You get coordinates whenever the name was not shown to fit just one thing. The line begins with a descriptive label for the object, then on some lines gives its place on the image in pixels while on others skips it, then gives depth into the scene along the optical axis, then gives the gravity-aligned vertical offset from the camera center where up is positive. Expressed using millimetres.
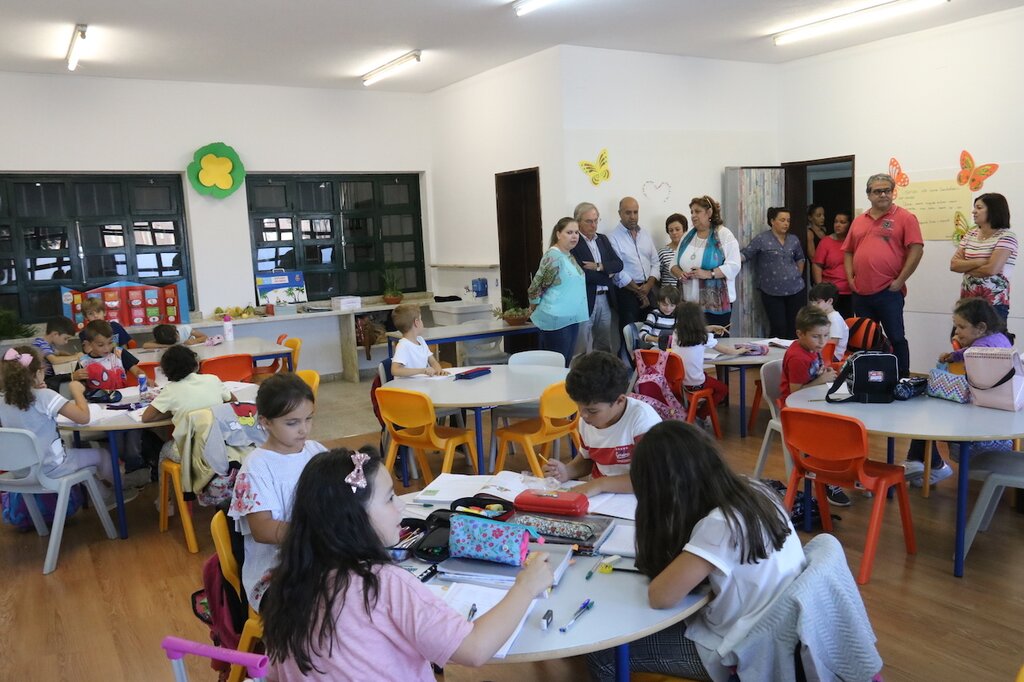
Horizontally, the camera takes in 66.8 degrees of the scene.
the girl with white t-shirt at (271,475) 2357 -675
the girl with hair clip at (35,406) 3902 -687
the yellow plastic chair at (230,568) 2266 -907
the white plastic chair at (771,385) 4250 -864
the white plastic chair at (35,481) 3780 -1083
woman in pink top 7516 -316
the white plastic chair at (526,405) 4703 -958
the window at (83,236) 7406 +320
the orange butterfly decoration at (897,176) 7301 +485
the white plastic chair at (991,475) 3311 -1082
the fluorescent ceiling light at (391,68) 7082 +1755
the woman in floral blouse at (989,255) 5617 -237
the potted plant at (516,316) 6969 -617
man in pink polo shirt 6152 -241
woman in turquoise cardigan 6129 -351
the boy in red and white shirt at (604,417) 2656 -617
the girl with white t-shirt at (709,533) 1791 -692
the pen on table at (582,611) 1685 -821
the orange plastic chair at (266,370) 6234 -891
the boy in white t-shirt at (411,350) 4785 -611
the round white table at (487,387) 4051 -777
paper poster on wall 6914 +192
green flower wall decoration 7812 +919
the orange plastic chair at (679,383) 5043 -946
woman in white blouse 6961 -239
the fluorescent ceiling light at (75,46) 5695 +1729
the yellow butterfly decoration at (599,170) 7164 +666
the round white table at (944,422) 3053 -813
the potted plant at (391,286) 8711 -386
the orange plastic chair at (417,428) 4023 -972
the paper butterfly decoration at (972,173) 6691 +430
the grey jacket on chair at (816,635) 1765 -925
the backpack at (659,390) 4512 -909
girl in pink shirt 1525 -696
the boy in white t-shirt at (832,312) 5156 -542
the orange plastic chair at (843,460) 3191 -981
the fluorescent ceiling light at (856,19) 6223 +1745
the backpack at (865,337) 5836 -810
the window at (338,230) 8539 +300
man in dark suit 6699 -281
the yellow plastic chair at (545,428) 4117 -1019
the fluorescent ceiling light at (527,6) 5511 +1703
